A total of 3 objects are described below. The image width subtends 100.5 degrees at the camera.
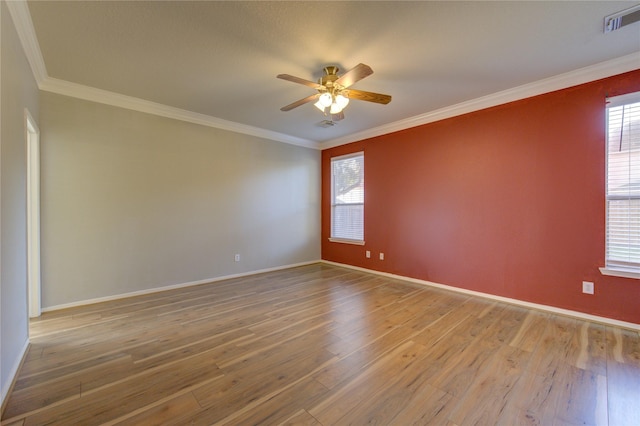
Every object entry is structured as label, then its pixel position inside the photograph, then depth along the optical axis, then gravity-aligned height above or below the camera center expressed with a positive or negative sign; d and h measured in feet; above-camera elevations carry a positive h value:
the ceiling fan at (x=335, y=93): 8.13 +3.65
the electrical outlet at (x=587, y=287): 9.12 -2.88
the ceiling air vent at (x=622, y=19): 6.37 +4.59
